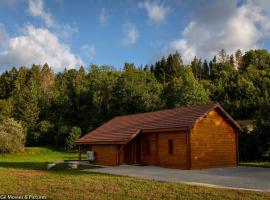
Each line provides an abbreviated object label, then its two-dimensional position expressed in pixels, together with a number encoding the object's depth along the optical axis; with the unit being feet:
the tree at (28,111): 198.39
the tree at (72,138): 175.22
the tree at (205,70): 294.25
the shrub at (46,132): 197.36
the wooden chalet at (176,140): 77.66
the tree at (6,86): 254.27
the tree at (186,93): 186.64
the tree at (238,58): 303.27
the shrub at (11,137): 154.66
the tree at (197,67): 296.30
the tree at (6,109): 201.98
